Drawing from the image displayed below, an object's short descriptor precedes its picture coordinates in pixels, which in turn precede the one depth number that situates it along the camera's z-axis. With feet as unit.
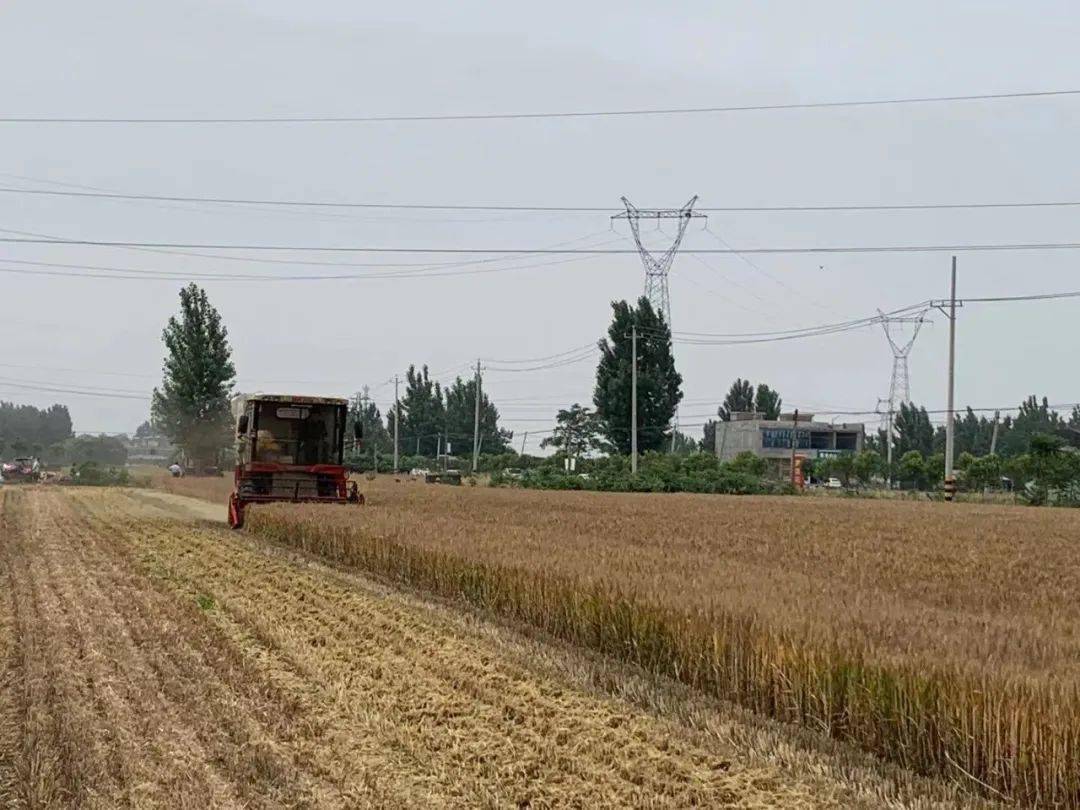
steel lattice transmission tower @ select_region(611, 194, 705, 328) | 187.42
